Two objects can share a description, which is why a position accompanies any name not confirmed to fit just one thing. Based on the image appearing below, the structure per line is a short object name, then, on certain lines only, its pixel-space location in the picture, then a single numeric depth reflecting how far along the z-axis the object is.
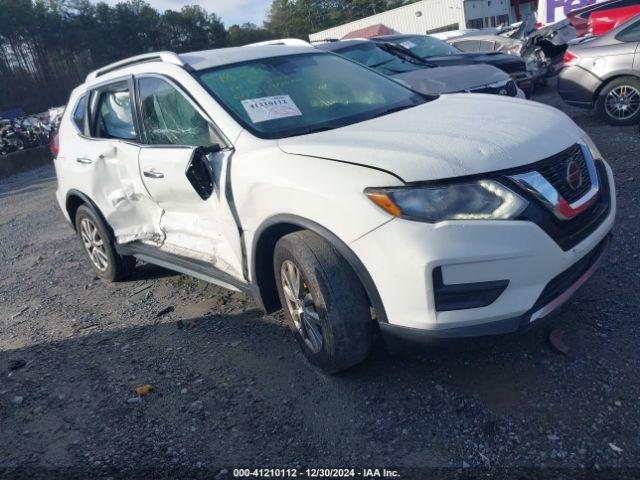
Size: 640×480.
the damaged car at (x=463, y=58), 8.73
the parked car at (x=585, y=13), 12.68
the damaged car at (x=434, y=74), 6.35
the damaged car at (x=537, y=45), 11.12
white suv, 2.39
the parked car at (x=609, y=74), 7.20
